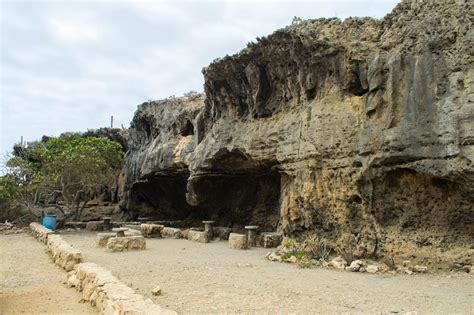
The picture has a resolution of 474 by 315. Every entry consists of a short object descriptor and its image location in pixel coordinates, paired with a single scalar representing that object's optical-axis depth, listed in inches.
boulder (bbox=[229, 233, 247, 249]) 602.9
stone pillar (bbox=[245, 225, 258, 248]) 625.9
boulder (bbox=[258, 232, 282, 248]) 602.9
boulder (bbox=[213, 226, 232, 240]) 752.3
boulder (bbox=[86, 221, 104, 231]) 967.6
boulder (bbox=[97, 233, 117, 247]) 631.8
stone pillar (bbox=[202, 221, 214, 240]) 729.0
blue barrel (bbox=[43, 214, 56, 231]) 882.8
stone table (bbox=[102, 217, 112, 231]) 969.5
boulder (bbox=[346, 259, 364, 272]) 397.4
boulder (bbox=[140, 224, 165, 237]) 805.9
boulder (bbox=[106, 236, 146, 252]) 565.3
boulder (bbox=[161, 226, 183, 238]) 793.6
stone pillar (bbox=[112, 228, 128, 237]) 650.2
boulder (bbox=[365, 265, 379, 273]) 387.0
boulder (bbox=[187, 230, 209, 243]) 719.7
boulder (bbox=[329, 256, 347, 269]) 411.3
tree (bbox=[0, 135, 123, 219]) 895.1
